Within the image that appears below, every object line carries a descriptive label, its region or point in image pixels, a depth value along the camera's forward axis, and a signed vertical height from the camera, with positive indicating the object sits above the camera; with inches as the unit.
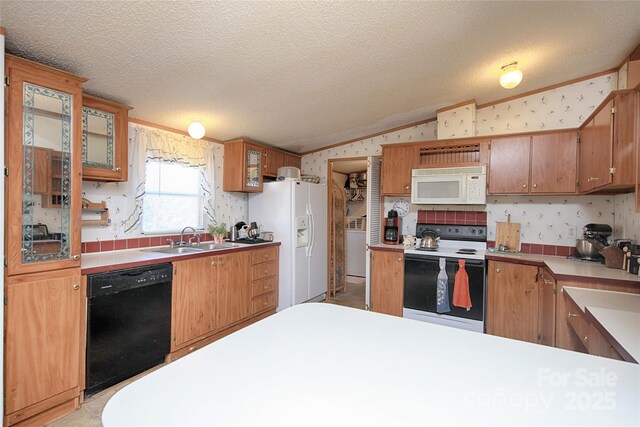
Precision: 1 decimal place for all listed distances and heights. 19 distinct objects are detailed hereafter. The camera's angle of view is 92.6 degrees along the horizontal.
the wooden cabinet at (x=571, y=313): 69.2 -24.5
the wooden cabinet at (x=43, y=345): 66.5 -31.7
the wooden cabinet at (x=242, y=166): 145.9 +21.3
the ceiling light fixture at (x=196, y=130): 107.3 +28.2
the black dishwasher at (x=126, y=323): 80.8 -32.8
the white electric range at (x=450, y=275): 116.6 -25.1
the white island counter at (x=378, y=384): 24.2 -16.1
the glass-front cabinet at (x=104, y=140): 91.0 +21.5
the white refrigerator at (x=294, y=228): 149.8 -9.0
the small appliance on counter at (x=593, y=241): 101.7 -9.5
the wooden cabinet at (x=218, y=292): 103.2 -32.2
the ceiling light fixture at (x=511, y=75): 96.9 +43.7
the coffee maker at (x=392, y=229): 148.3 -8.5
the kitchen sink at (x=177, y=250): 114.7 -15.8
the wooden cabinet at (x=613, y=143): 67.9 +17.9
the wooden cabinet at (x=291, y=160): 174.4 +29.9
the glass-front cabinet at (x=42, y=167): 66.2 +9.6
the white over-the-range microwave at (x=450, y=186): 124.5 +11.2
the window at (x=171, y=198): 121.8 +5.0
